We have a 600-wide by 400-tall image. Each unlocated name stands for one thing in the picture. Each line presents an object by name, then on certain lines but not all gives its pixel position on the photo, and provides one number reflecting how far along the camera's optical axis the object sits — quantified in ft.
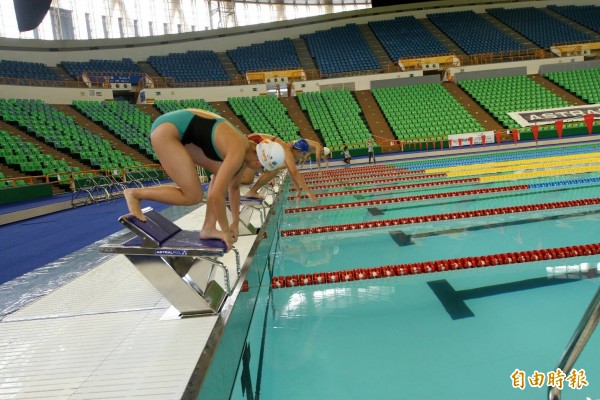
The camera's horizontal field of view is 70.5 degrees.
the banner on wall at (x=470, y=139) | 60.18
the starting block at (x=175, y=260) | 7.13
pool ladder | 3.82
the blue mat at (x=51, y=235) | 14.39
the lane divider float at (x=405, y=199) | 23.06
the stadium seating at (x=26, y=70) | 64.23
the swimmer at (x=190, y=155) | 8.18
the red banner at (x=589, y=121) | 58.95
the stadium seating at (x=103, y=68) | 76.48
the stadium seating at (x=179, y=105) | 71.94
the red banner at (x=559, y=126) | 57.06
